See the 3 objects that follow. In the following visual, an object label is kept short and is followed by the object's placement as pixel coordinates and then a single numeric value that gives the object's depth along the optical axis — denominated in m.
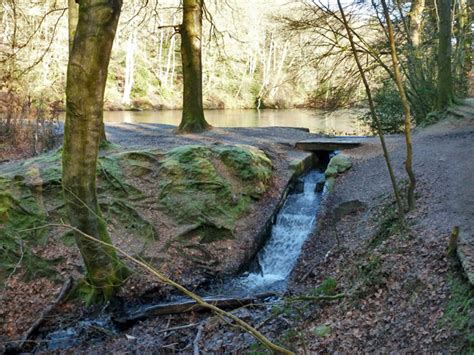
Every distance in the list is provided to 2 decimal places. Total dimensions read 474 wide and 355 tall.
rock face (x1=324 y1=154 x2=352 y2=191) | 10.56
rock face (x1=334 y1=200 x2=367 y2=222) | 8.93
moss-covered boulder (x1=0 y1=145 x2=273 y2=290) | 8.15
